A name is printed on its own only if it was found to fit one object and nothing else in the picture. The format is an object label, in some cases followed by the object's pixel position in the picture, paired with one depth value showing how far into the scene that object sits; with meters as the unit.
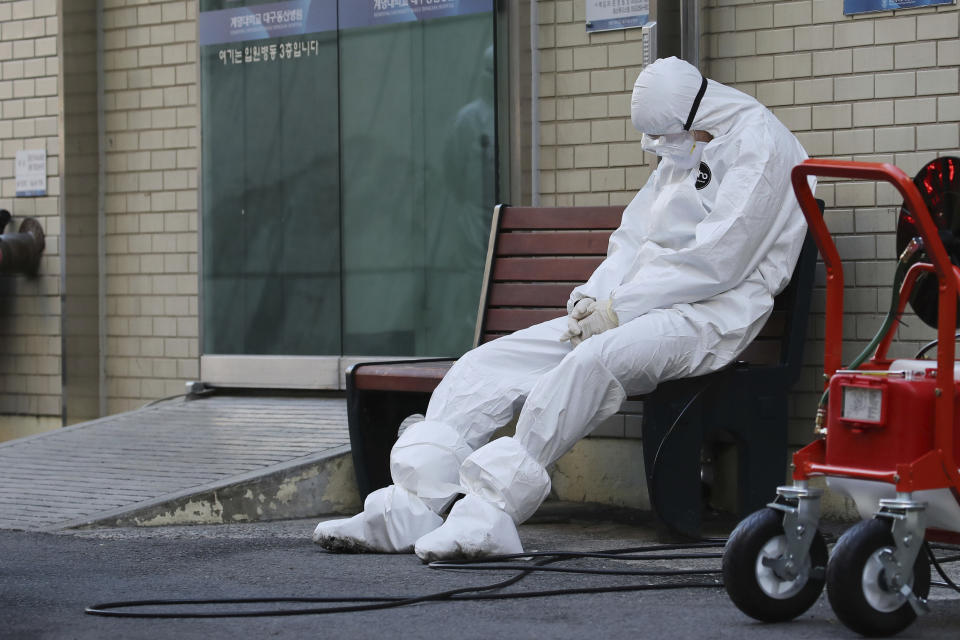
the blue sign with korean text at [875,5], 11.59
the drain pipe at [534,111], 13.98
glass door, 14.91
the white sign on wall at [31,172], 17.28
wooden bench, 10.07
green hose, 7.98
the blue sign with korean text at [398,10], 14.73
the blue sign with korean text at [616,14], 13.33
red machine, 7.09
